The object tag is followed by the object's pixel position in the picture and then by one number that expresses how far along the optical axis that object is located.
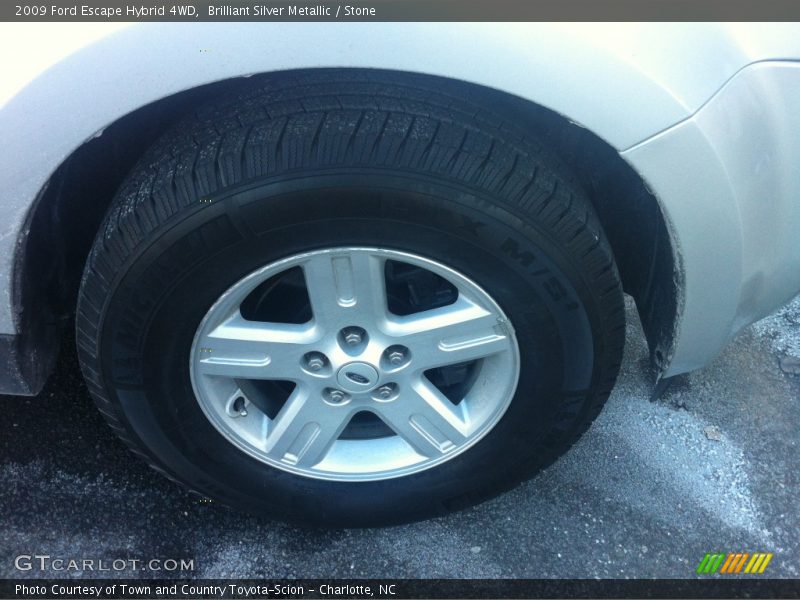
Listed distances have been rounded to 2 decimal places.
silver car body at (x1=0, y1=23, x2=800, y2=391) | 1.25
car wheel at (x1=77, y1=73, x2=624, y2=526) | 1.38
